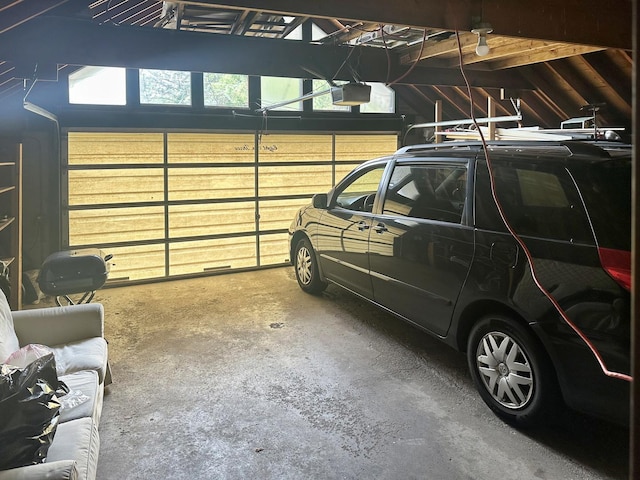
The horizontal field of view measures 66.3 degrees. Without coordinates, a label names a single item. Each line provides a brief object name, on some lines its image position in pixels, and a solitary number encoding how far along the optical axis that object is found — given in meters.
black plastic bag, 1.83
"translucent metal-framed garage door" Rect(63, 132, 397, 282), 6.12
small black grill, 4.32
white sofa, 1.82
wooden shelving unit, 4.46
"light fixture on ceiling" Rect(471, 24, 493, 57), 2.55
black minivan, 2.36
